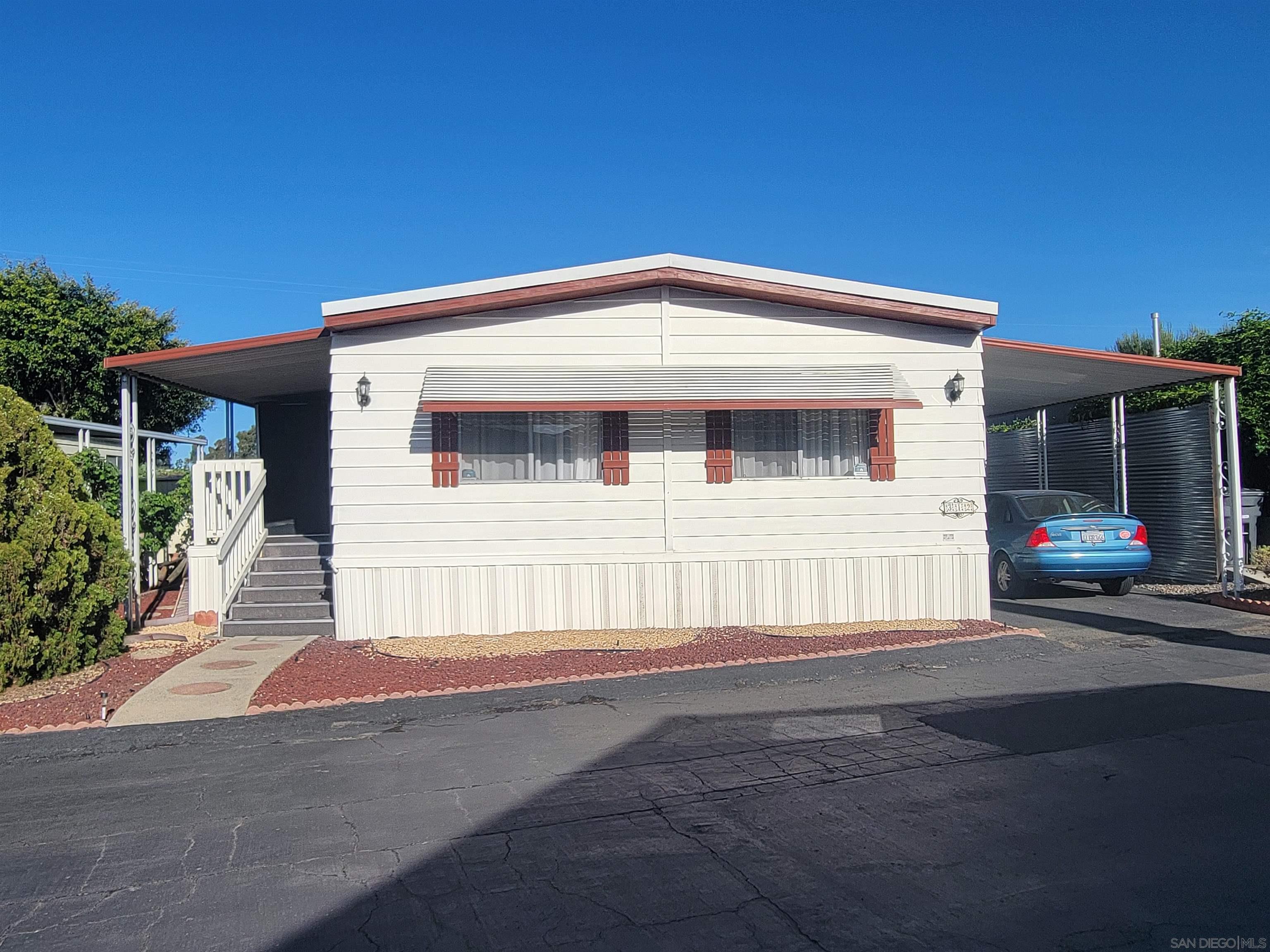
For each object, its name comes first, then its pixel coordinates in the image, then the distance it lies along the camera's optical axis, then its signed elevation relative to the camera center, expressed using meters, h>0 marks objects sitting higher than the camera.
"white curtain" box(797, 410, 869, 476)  10.32 +0.54
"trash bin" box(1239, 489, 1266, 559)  13.30 -0.40
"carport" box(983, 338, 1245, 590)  11.58 +0.68
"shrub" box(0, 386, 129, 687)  7.75 -0.42
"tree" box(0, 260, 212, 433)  19.02 +3.54
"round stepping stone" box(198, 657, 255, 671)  8.52 -1.39
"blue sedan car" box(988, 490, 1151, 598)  11.94 -0.74
